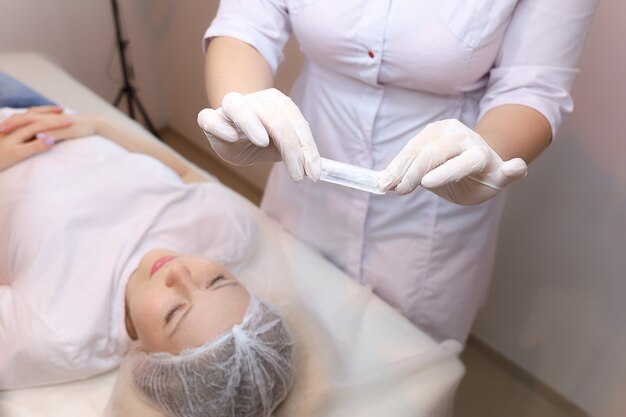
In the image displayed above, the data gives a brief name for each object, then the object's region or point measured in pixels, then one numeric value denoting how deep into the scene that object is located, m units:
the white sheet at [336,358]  1.16
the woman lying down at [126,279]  1.10
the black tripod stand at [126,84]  2.18
